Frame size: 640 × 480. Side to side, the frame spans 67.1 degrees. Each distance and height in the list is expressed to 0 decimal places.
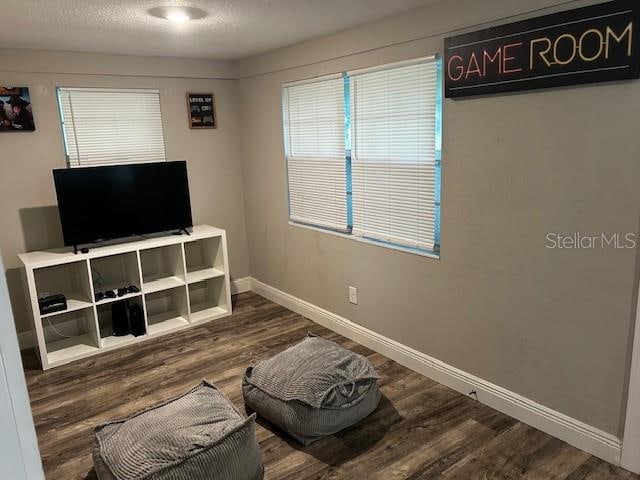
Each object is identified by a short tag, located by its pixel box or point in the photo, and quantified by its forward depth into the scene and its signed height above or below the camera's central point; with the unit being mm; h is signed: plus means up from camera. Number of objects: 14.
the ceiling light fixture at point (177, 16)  2639 +743
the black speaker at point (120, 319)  3844 -1295
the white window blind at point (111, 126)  3768 +222
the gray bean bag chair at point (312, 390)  2477 -1283
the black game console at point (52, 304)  3406 -1034
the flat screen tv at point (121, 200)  3504 -360
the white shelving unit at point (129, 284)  3531 -1068
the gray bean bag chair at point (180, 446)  2012 -1264
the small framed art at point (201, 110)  4277 +349
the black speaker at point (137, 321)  3838 -1321
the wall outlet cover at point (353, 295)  3643 -1131
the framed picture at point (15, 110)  3449 +336
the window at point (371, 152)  2898 -61
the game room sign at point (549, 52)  1947 +374
